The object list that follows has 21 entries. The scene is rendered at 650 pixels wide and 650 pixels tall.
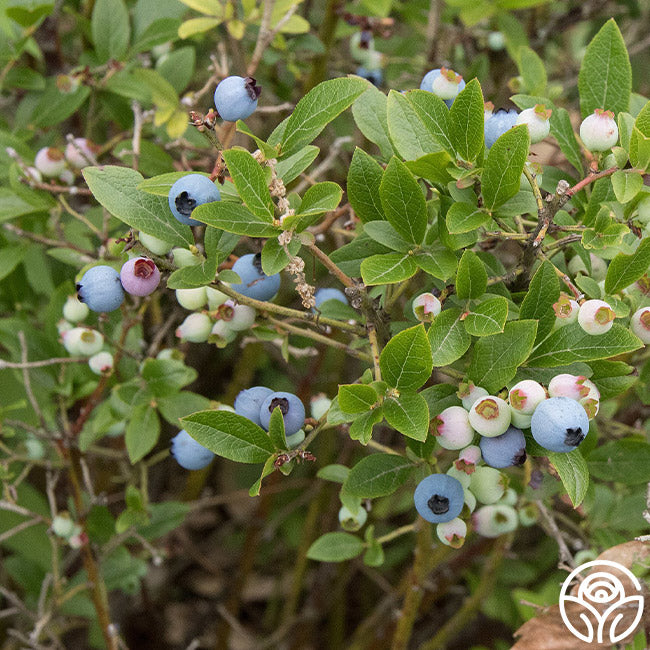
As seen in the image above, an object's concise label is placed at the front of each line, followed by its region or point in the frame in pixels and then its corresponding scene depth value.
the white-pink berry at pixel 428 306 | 0.51
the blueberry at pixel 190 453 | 0.53
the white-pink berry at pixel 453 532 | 0.52
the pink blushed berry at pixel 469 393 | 0.50
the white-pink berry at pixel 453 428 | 0.50
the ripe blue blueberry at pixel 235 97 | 0.51
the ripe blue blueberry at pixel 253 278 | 0.53
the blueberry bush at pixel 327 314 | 0.50
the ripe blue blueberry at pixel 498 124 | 0.51
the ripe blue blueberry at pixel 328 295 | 0.55
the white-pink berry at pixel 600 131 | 0.51
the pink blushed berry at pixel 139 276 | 0.50
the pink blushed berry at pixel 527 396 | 0.49
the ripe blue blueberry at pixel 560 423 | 0.48
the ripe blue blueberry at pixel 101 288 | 0.51
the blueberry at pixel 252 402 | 0.52
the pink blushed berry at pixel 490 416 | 0.49
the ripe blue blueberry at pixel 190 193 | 0.49
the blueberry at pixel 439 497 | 0.51
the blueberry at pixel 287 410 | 0.51
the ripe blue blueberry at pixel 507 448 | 0.50
